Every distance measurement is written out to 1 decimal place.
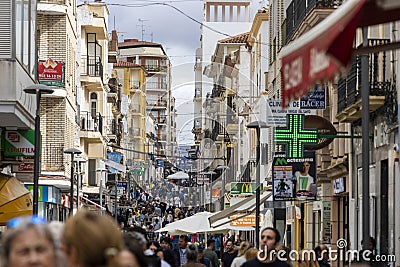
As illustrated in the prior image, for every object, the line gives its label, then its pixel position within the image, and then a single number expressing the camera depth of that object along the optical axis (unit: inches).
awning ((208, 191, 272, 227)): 1640.1
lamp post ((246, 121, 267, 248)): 1436.6
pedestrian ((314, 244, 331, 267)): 981.1
